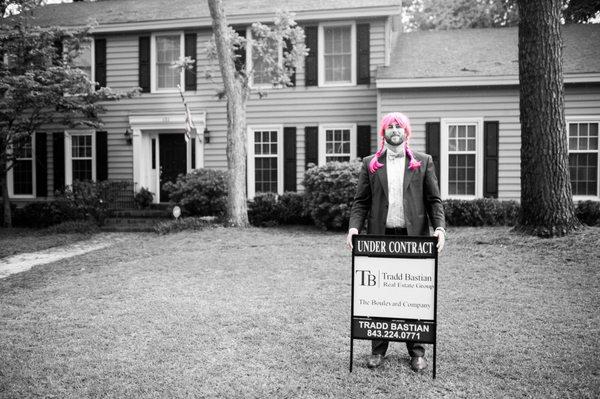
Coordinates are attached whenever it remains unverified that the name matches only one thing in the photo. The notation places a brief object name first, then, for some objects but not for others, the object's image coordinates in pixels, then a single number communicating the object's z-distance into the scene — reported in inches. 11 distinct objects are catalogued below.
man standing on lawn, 154.7
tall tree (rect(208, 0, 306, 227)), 458.0
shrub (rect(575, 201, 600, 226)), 458.9
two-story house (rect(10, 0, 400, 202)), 553.0
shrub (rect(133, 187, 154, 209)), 591.5
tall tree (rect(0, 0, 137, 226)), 482.3
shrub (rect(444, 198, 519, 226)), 473.1
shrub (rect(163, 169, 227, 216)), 510.9
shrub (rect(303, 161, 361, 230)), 439.2
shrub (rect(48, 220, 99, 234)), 498.3
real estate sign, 148.6
